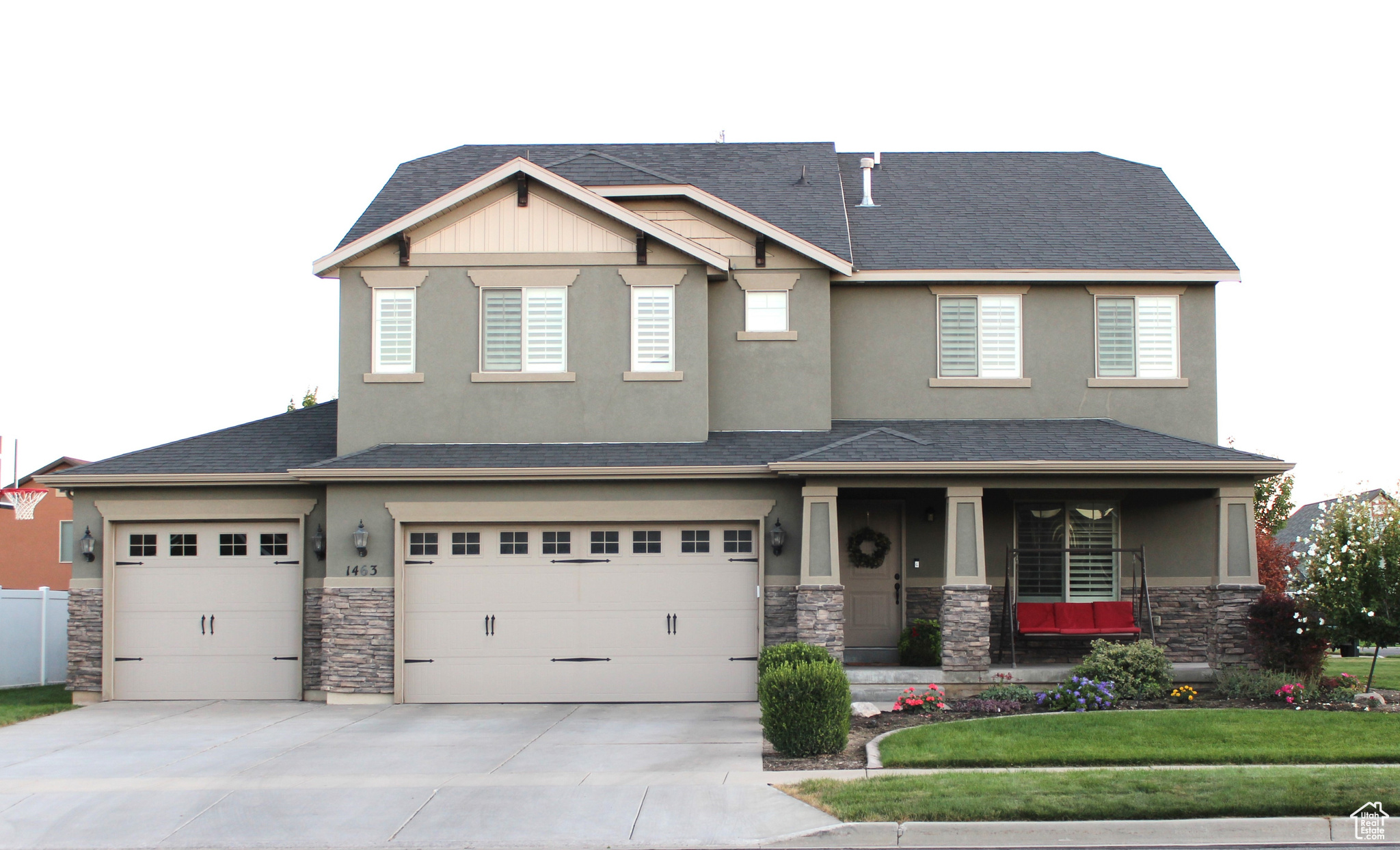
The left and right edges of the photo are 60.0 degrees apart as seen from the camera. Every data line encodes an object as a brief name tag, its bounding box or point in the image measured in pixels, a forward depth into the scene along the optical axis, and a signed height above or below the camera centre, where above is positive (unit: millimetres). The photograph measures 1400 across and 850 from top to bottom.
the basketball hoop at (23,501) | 23484 -24
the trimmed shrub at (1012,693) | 13961 -2278
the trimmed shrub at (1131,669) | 14047 -2008
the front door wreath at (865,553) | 16859 -729
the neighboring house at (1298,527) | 41469 -1112
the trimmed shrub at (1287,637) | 14172 -1655
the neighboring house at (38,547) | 30750 -1218
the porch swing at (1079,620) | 15367 -1579
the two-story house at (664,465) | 15555 +415
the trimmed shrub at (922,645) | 15578 -1906
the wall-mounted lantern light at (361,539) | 15648 -515
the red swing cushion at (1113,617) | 15461 -1538
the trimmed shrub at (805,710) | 11266 -1984
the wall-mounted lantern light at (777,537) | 15484 -499
